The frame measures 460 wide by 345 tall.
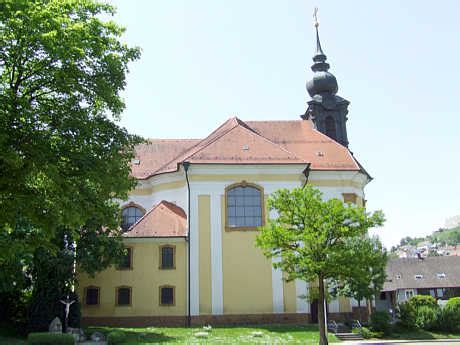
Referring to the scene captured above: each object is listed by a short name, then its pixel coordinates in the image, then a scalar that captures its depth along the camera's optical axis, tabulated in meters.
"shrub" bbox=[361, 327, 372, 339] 25.07
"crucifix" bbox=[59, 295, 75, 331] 22.34
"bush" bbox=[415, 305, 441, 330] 27.77
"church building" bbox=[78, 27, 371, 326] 26.61
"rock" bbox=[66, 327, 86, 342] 21.70
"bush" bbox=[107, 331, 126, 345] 20.58
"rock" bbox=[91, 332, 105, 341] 21.68
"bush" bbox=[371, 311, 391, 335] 25.88
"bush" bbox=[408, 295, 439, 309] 29.56
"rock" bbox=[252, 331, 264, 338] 22.62
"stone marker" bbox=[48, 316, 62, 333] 21.64
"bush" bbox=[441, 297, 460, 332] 27.91
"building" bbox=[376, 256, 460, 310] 53.62
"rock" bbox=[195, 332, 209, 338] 22.20
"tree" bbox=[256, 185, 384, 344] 18.98
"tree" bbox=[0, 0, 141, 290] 12.28
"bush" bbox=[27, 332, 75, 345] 18.58
